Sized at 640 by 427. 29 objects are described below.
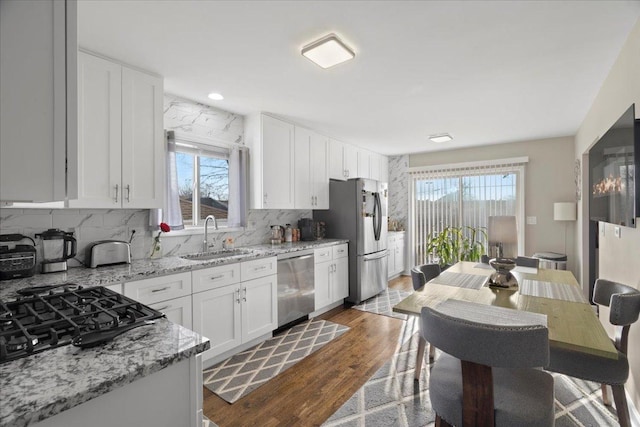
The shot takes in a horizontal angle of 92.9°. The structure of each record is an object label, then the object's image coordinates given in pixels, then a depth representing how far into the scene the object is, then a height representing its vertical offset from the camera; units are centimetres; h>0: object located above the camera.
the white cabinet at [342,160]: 462 +87
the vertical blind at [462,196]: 498 +33
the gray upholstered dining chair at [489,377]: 111 -69
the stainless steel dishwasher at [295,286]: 328 -81
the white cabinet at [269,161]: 349 +64
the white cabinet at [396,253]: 551 -72
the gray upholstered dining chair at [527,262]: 286 -45
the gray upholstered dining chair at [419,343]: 230 -96
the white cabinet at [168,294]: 210 -58
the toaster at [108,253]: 230 -29
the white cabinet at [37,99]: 71 +29
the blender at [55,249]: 210 -24
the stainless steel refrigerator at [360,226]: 430 -17
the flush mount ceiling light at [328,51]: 197 +111
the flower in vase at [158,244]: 273 -27
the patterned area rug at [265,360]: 231 -129
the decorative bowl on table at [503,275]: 209 -43
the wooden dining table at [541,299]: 128 -51
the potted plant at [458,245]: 473 -50
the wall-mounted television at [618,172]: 174 +28
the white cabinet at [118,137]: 215 +60
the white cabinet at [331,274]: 380 -79
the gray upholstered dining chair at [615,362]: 160 -80
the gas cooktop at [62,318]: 90 -37
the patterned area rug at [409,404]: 192 -130
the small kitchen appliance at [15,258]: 186 -26
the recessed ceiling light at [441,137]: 443 +115
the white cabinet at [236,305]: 252 -81
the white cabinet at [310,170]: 398 +61
